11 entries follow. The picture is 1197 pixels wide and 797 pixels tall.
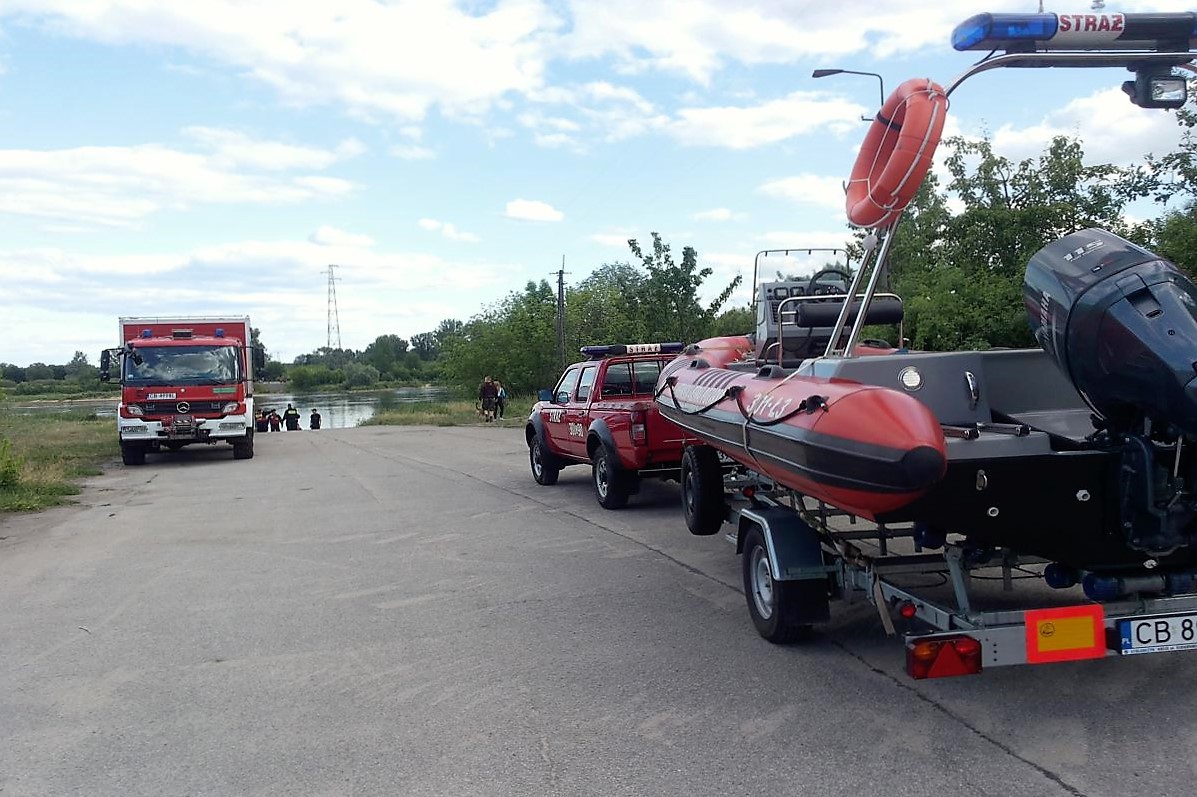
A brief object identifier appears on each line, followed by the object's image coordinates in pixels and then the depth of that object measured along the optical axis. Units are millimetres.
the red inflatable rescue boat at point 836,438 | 4016
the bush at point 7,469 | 14258
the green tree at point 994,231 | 20391
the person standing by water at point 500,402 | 37469
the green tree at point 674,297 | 28312
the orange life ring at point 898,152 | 5148
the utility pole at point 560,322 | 39094
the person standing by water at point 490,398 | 36938
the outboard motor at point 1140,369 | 4086
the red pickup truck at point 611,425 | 10461
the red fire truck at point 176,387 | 19656
